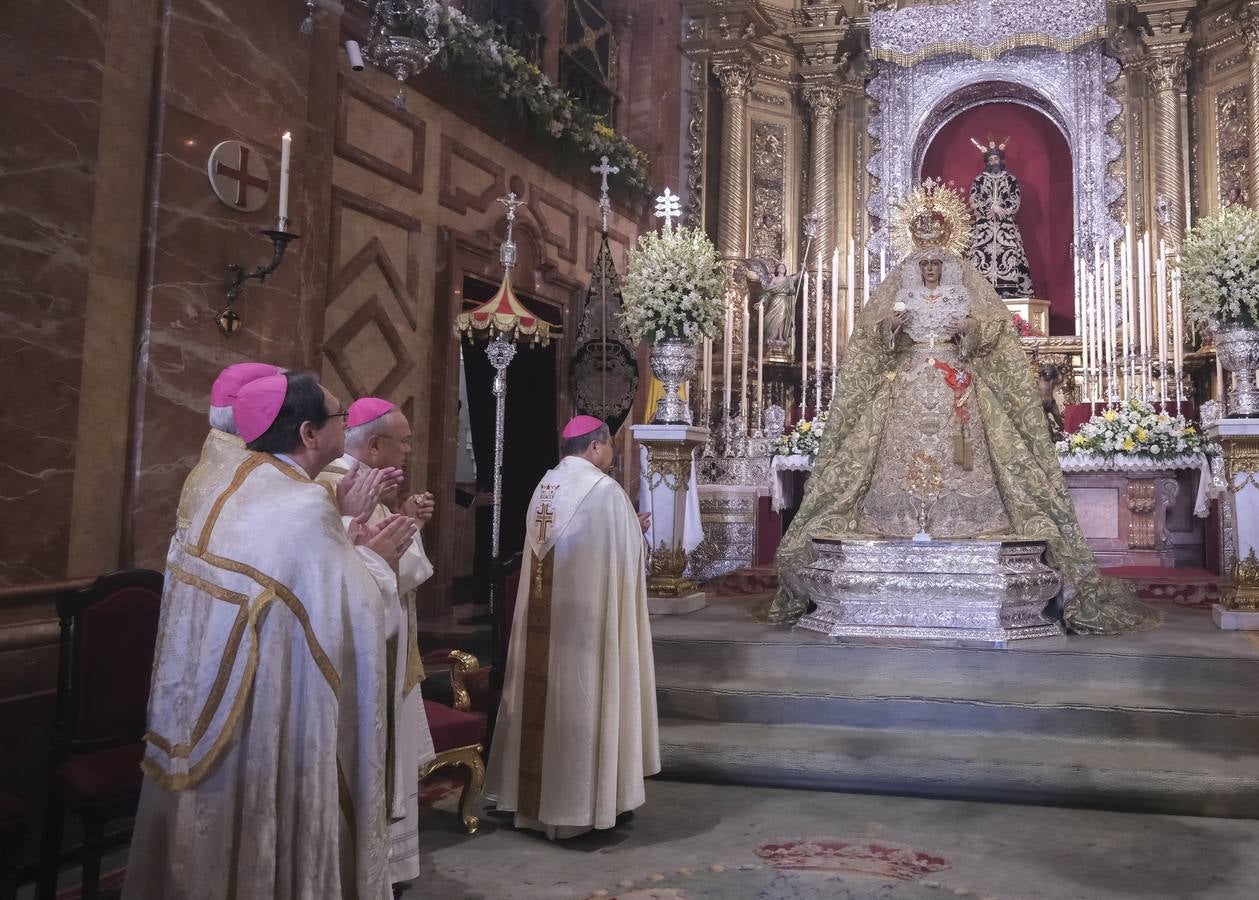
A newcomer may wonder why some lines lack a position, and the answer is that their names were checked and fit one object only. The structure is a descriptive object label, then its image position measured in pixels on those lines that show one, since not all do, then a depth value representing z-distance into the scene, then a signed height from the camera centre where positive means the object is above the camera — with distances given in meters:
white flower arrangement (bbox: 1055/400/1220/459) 8.09 +0.75
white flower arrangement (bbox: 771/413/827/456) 9.08 +0.75
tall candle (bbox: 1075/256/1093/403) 10.23 +2.16
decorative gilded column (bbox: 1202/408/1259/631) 6.03 +0.10
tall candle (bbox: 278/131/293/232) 4.61 +1.50
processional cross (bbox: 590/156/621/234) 7.77 +2.55
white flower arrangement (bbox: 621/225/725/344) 7.14 +1.62
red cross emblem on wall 5.04 +1.68
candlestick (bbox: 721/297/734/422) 8.39 +1.27
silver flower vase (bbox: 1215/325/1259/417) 6.21 +1.06
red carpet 7.32 -0.38
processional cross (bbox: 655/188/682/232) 7.53 +2.33
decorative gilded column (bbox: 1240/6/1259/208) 10.39 +4.42
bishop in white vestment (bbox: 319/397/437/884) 3.13 -0.33
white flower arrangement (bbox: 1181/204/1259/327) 6.16 +1.59
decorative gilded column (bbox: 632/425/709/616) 7.09 +0.18
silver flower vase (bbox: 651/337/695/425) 7.27 +1.07
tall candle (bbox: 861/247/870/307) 10.01 +2.51
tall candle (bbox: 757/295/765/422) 9.52 +1.61
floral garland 7.22 +3.39
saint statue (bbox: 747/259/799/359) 11.16 +2.31
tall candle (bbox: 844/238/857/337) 11.27 +2.63
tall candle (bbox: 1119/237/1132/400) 9.80 +2.18
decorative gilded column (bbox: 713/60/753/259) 11.74 +4.22
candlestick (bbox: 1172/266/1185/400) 8.91 +1.76
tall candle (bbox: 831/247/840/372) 10.91 +2.03
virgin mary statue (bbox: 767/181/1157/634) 6.43 +0.63
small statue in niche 11.68 +3.43
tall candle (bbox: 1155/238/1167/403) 9.18 +1.86
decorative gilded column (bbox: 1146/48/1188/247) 10.99 +4.35
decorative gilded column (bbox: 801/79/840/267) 12.12 +4.42
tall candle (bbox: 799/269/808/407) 9.34 +1.67
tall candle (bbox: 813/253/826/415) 8.91 +1.74
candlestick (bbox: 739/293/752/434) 9.00 +1.21
